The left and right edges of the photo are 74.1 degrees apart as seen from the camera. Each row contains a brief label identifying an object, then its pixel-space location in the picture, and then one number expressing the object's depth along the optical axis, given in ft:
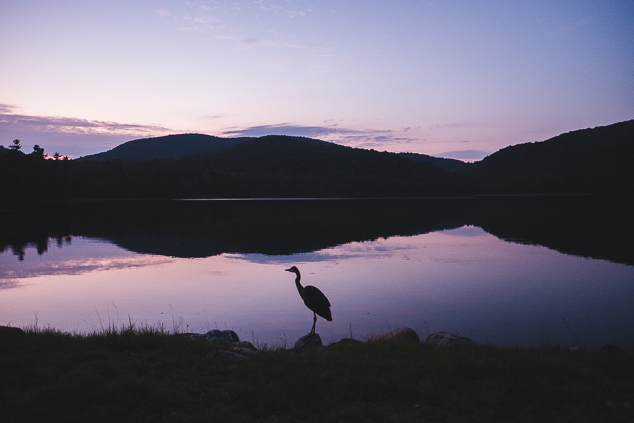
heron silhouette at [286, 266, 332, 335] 33.58
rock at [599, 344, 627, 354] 24.69
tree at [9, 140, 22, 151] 337.72
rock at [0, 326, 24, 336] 26.48
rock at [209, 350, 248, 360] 23.85
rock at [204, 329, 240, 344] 32.26
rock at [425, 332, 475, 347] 27.09
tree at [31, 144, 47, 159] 364.79
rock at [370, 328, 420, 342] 29.84
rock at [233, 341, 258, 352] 28.91
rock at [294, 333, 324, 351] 29.78
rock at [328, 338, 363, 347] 28.78
